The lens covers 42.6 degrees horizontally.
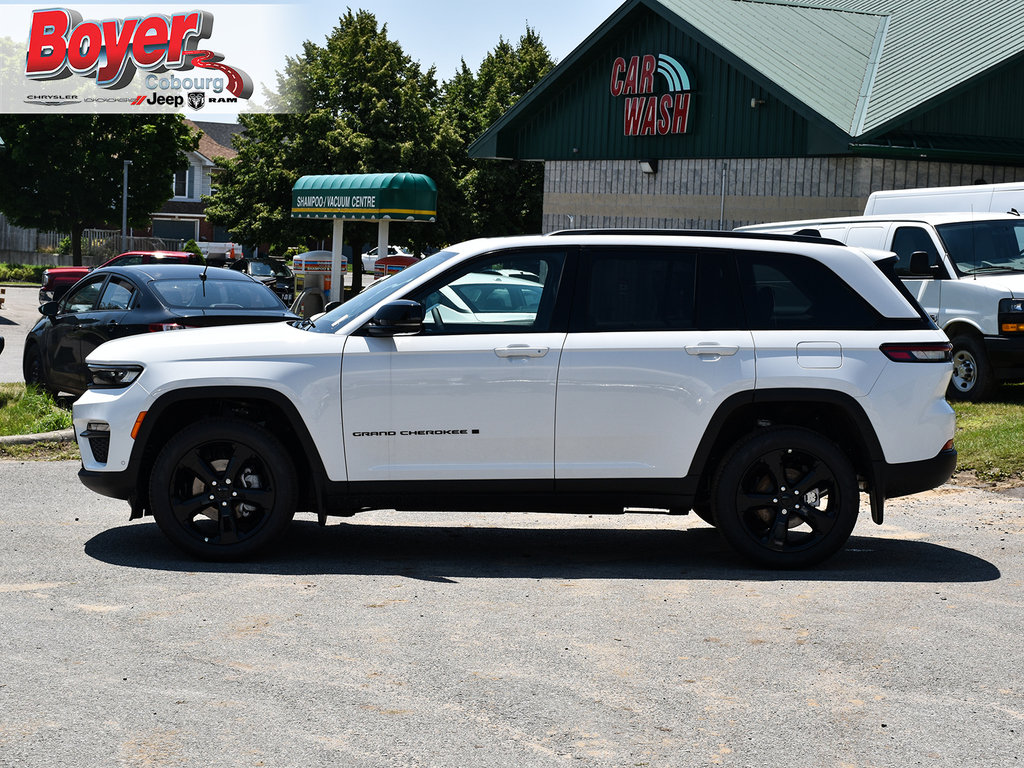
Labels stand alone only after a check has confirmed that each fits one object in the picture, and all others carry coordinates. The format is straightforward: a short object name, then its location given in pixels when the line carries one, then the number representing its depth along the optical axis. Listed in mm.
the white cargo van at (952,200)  15898
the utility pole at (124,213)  55469
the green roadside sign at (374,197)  29688
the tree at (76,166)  56688
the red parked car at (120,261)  29939
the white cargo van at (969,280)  14086
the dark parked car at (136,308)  12432
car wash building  21719
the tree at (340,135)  48250
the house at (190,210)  79875
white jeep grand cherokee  7121
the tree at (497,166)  51344
